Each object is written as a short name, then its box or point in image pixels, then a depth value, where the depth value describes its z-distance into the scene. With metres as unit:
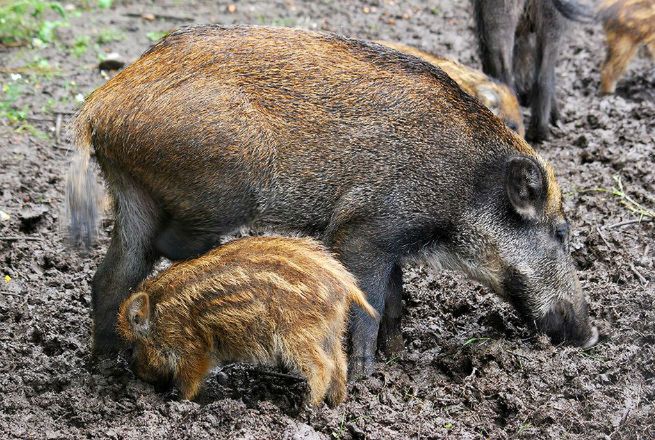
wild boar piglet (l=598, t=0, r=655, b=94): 15.69
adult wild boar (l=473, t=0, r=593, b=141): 14.09
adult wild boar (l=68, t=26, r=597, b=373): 8.74
